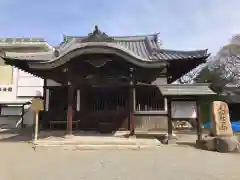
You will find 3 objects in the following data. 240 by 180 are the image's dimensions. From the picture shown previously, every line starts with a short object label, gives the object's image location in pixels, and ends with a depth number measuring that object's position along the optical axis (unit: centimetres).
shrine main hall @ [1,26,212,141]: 785
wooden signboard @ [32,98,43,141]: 747
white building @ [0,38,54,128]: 1585
